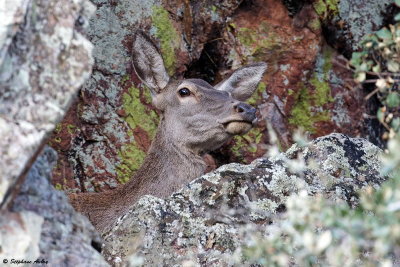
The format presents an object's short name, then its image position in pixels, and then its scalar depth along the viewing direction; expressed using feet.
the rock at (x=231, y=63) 52.85
